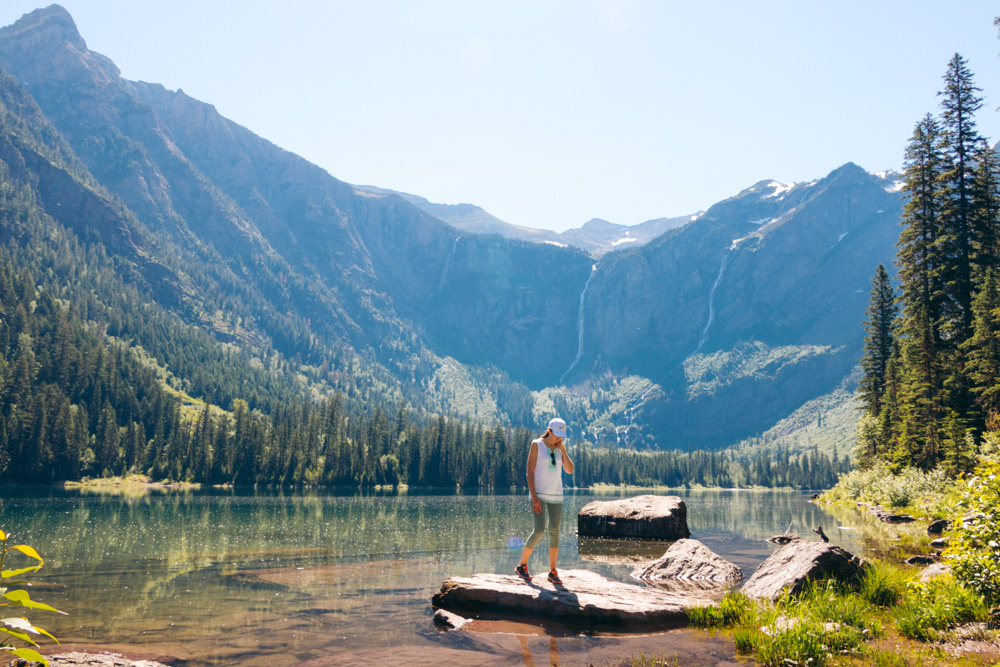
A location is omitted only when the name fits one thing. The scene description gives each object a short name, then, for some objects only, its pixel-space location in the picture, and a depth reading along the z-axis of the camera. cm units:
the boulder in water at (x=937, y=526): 3017
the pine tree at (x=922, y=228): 5053
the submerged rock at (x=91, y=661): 1157
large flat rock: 1416
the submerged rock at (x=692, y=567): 2195
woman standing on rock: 1675
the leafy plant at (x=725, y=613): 1383
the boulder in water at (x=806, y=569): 1559
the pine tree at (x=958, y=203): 4734
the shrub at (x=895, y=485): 4331
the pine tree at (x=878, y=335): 7694
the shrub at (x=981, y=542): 1242
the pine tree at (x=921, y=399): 4647
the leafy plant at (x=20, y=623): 459
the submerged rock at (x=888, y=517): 4170
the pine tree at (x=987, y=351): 3712
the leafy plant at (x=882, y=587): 1478
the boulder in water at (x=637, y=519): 3800
